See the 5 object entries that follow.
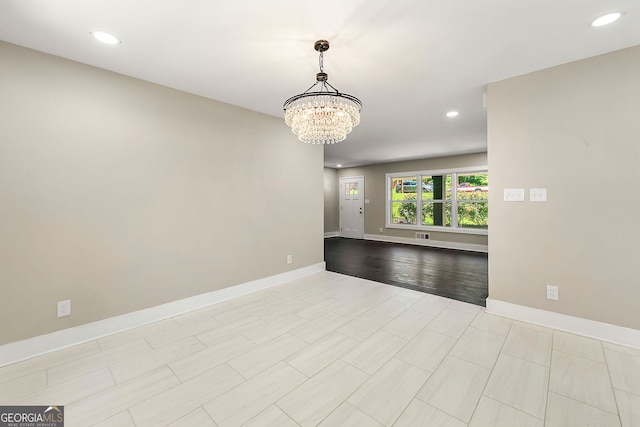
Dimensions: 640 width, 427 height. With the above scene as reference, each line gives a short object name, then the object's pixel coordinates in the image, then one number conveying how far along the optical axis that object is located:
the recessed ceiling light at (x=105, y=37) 1.85
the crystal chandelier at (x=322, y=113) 1.96
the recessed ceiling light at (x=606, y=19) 1.69
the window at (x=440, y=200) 6.34
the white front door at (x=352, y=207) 8.23
